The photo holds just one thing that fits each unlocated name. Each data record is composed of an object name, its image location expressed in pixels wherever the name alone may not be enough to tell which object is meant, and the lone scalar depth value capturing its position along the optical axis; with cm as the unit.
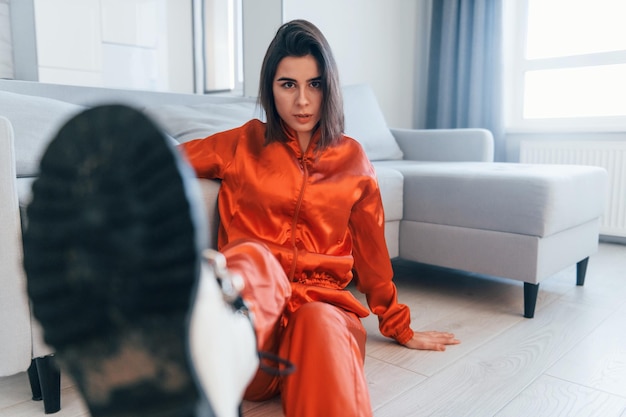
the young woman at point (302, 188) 103
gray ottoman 159
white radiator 278
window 302
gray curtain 319
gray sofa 130
